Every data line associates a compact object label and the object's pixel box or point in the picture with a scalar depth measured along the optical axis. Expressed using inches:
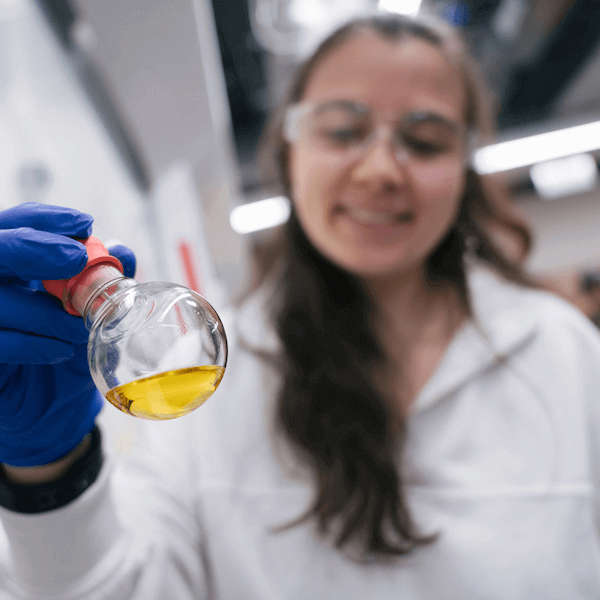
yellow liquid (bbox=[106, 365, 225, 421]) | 12.0
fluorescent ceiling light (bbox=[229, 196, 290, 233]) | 79.4
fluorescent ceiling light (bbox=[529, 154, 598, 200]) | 84.3
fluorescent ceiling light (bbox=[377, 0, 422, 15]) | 34.4
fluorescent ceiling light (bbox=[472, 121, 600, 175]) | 75.2
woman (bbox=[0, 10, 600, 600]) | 19.7
